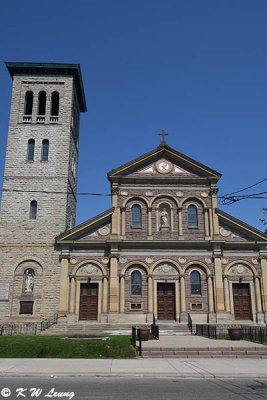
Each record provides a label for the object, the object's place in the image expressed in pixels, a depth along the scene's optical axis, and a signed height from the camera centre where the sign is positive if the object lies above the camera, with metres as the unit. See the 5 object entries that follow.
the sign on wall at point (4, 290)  29.31 +0.61
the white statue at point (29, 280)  29.66 +1.36
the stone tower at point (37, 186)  29.56 +9.52
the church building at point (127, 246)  29.55 +4.13
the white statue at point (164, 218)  31.64 +6.60
